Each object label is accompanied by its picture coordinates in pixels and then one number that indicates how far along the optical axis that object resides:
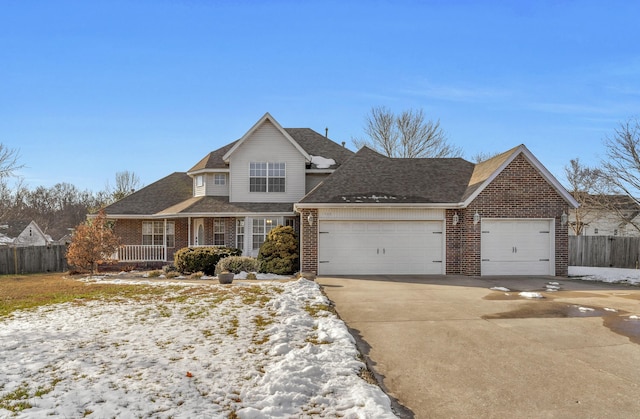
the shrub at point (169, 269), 17.75
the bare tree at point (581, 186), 28.99
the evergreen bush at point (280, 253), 16.45
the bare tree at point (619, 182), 20.98
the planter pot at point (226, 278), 13.72
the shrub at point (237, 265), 16.53
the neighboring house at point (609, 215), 22.47
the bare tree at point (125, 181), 50.90
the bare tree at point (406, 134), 33.47
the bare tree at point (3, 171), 27.80
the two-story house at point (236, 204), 19.44
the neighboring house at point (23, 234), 42.72
